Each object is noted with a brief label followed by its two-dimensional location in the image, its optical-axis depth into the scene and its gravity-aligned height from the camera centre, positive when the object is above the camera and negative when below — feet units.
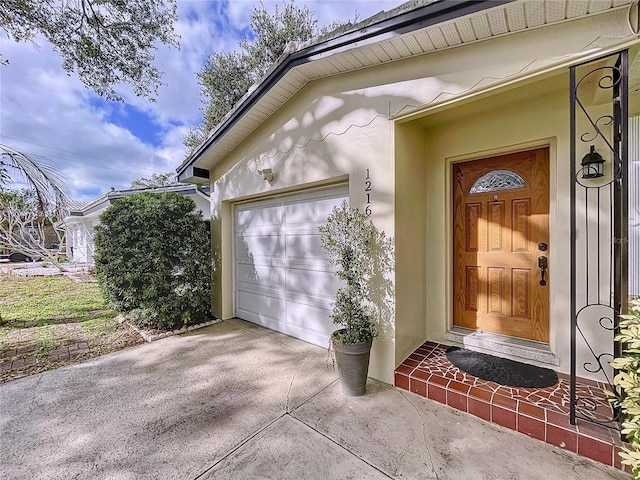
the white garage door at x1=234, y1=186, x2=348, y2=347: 14.08 -1.84
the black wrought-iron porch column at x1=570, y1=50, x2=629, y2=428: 8.18 -0.05
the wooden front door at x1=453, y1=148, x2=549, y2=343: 10.58 -0.51
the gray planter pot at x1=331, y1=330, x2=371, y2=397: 9.43 -4.60
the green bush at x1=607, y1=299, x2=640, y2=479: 5.47 -3.26
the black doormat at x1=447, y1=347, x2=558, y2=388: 9.07 -5.00
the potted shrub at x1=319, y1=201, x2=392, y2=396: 9.57 -1.98
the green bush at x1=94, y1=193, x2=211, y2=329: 16.35 -1.36
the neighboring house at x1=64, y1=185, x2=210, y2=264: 25.86 +3.58
